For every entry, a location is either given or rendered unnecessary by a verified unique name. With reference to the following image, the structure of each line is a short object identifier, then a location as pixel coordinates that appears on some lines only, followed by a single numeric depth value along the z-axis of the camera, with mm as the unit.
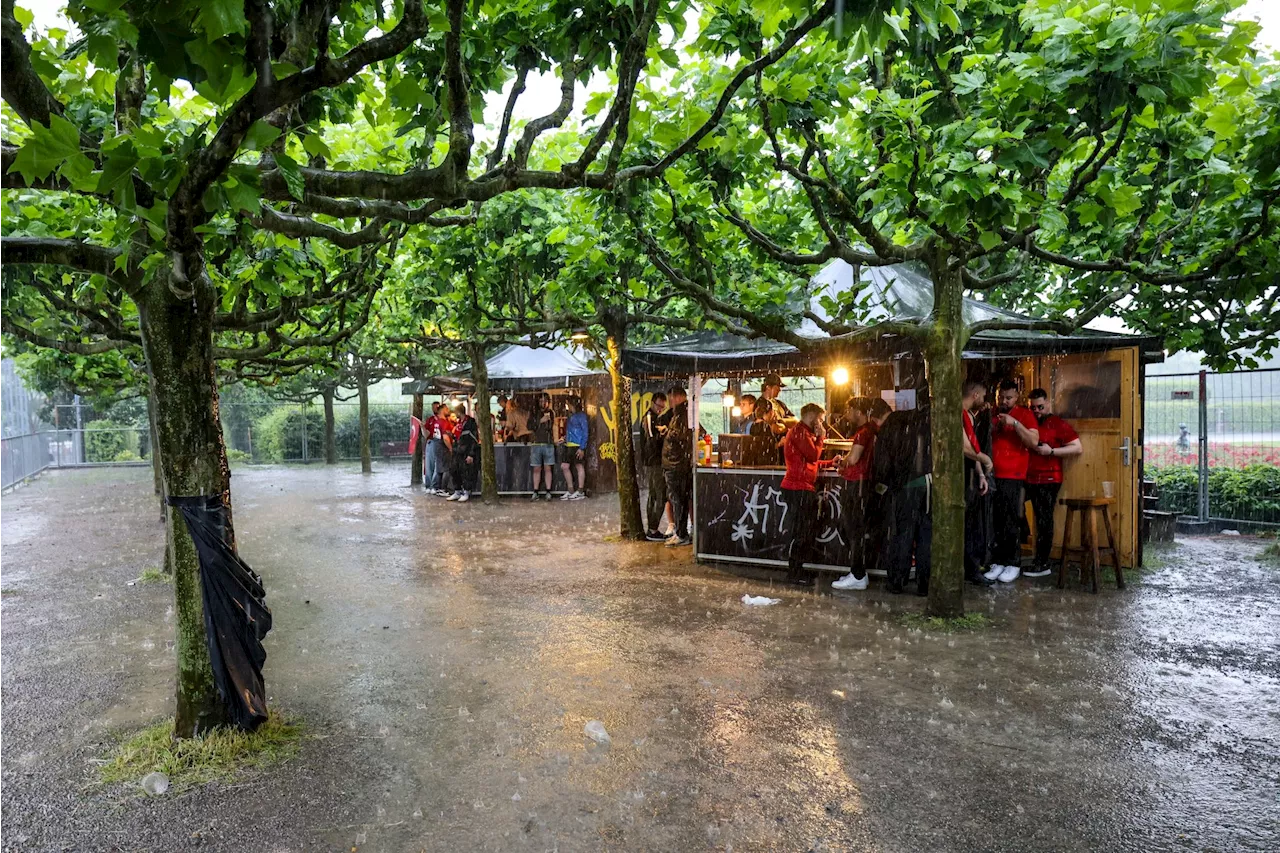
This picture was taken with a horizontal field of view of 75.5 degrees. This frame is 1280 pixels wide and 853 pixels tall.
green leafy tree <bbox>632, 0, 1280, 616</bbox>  4824
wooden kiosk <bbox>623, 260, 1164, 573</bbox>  9391
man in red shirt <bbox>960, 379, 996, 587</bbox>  8672
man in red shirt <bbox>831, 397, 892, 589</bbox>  8820
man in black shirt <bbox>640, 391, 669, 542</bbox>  12211
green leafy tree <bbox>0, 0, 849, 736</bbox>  3221
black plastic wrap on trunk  4652
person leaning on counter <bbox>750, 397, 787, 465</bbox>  10766
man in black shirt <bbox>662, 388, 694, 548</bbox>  11484
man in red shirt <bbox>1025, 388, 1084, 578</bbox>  9055
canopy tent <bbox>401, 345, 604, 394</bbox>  19359
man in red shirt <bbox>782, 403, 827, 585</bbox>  9242
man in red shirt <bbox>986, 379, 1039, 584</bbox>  8953
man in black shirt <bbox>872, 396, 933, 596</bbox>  8281
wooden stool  8664
